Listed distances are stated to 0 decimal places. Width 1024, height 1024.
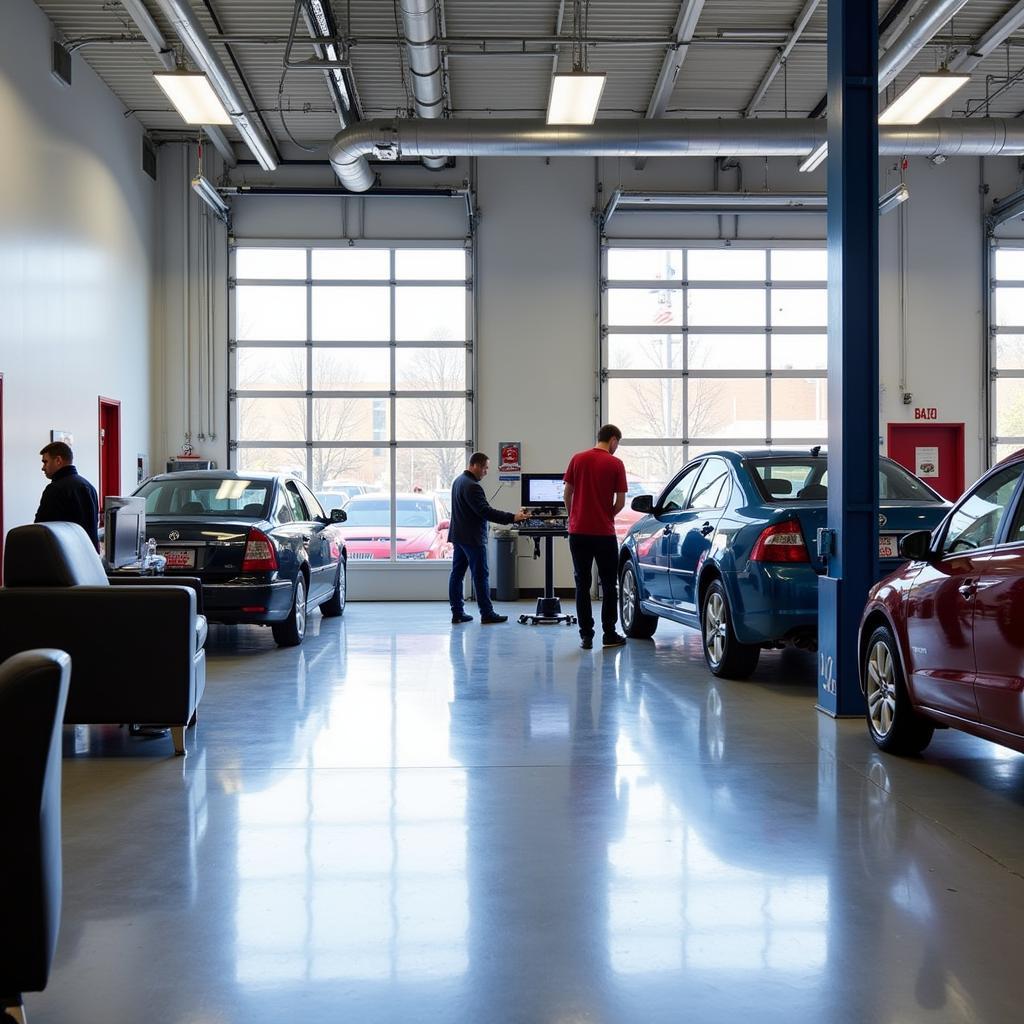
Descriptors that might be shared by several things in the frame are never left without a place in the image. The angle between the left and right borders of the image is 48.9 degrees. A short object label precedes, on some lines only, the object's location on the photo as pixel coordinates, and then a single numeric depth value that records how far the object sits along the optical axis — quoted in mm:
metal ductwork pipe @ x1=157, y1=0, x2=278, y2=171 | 9180
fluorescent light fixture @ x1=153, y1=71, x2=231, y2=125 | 9828
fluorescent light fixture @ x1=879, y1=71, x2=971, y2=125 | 10336
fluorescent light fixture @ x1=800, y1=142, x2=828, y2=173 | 12094
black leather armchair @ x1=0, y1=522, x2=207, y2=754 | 5293
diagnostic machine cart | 11547
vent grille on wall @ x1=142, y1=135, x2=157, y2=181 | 14406
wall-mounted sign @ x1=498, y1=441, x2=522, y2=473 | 14930
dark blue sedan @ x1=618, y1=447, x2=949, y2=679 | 6953
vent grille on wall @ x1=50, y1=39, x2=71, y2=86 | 11055
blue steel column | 6344
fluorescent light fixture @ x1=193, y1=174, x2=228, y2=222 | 13170
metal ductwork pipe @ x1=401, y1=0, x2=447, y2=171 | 9681
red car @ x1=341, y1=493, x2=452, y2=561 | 15094
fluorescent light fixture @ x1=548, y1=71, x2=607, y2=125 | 9906
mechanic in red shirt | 9156
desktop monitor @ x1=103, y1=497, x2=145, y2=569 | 6773
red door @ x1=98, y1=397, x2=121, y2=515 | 12961
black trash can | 14547
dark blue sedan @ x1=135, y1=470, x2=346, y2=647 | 8578
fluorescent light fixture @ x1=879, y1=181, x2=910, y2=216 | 13188
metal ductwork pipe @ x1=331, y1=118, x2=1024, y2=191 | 11695
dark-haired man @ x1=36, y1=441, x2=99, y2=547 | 8234
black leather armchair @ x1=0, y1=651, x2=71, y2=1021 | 2363
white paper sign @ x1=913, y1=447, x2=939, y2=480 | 15352
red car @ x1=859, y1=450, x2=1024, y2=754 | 4270
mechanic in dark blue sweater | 11492
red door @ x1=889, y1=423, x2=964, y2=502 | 15328
